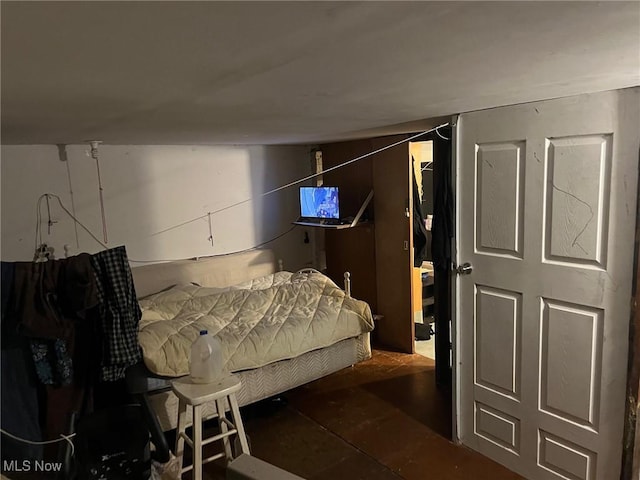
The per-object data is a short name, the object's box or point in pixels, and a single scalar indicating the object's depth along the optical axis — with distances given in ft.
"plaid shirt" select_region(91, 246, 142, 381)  7.29
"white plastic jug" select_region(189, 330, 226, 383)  7.61
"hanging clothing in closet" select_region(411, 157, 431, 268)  13.70
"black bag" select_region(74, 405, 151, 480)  7.37
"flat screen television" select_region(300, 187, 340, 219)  14.32
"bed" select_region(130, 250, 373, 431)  8.94
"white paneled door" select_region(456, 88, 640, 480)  6.64
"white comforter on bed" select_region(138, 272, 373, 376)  9.09
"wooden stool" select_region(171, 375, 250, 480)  7.20
